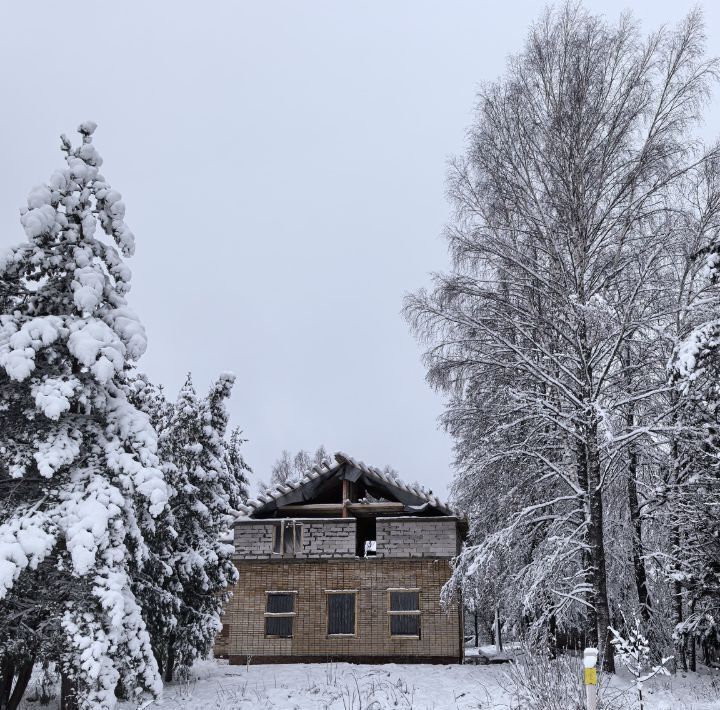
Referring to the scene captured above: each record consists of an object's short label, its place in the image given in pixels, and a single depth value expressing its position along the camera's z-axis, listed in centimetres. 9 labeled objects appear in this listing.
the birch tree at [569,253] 1455
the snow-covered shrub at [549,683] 884
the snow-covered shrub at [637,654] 901
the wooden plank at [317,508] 2227
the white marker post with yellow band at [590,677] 754
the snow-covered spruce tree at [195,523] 1806
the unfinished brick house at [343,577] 2092
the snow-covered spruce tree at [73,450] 1107
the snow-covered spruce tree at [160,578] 1588
